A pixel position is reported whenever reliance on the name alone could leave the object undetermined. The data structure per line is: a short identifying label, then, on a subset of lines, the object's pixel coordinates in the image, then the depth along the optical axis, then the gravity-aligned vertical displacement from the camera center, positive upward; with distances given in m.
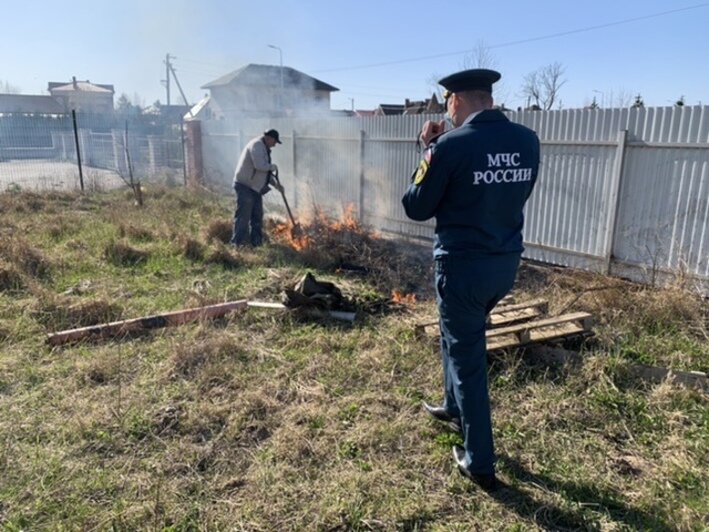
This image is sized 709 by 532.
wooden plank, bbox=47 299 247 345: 4.38 -1.58
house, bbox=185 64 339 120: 25.91 +3.35
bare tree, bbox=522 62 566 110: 28.23 +3.46
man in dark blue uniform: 2.39 -0.31
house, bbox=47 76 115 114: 47.00 +5.22
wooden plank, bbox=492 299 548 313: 4.38 -1.32
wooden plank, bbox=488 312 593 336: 3.83 -1.30
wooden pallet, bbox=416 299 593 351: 3.82 -1.36
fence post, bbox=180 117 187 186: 16.10 -0.14
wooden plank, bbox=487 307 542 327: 4.16 -1.35
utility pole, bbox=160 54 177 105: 47.31 +6.70
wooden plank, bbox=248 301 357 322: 4.85 -1.54
